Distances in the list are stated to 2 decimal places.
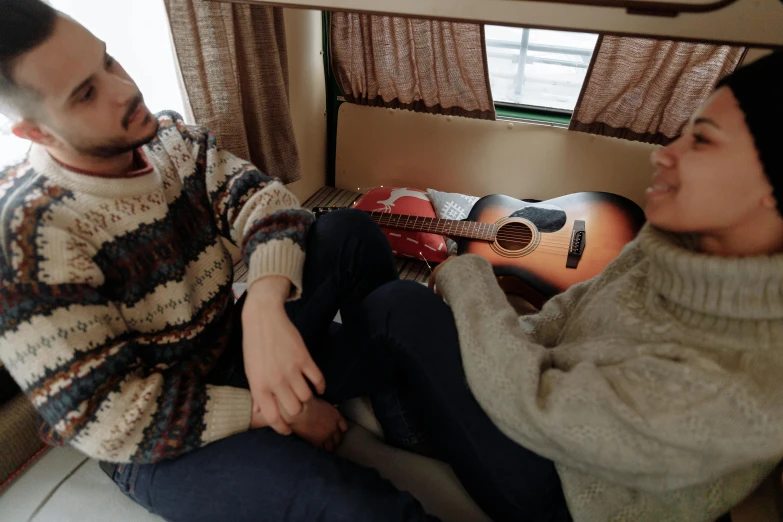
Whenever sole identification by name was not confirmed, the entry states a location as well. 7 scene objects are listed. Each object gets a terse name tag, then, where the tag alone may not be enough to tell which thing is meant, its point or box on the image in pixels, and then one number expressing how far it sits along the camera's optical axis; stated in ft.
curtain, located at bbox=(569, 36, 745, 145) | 4.96
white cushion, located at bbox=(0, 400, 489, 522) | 2.60
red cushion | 5.52
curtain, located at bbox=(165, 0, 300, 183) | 4.03
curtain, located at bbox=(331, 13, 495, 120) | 5.72
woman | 1.94
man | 2.01
